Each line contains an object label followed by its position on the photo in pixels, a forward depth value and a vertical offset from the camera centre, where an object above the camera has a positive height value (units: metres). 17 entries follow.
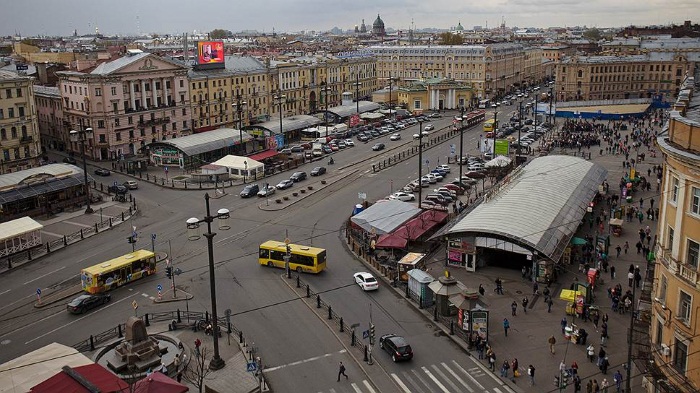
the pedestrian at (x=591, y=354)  32.28 -15.21
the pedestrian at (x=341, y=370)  30.48 -15.02
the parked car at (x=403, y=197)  62.16 -14.28
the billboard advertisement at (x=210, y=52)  97.19 -0.64
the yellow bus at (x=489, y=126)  102.21 -12.72
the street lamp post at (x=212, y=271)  29.70 -10.23
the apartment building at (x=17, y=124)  71.56 -8.18
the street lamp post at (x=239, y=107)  85.45 -8.98
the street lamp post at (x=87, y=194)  60.06 -13.42
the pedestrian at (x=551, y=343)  32.69 -14.95
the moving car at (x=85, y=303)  38.16 -14.84
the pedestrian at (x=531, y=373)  30.16 -15.13
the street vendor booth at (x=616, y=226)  52.16 -14.59
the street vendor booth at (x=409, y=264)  42.88 -14.31
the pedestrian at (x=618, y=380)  29.50 -15.13
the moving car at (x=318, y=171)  74.62 -14.17
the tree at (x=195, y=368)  30.38 -15.27
